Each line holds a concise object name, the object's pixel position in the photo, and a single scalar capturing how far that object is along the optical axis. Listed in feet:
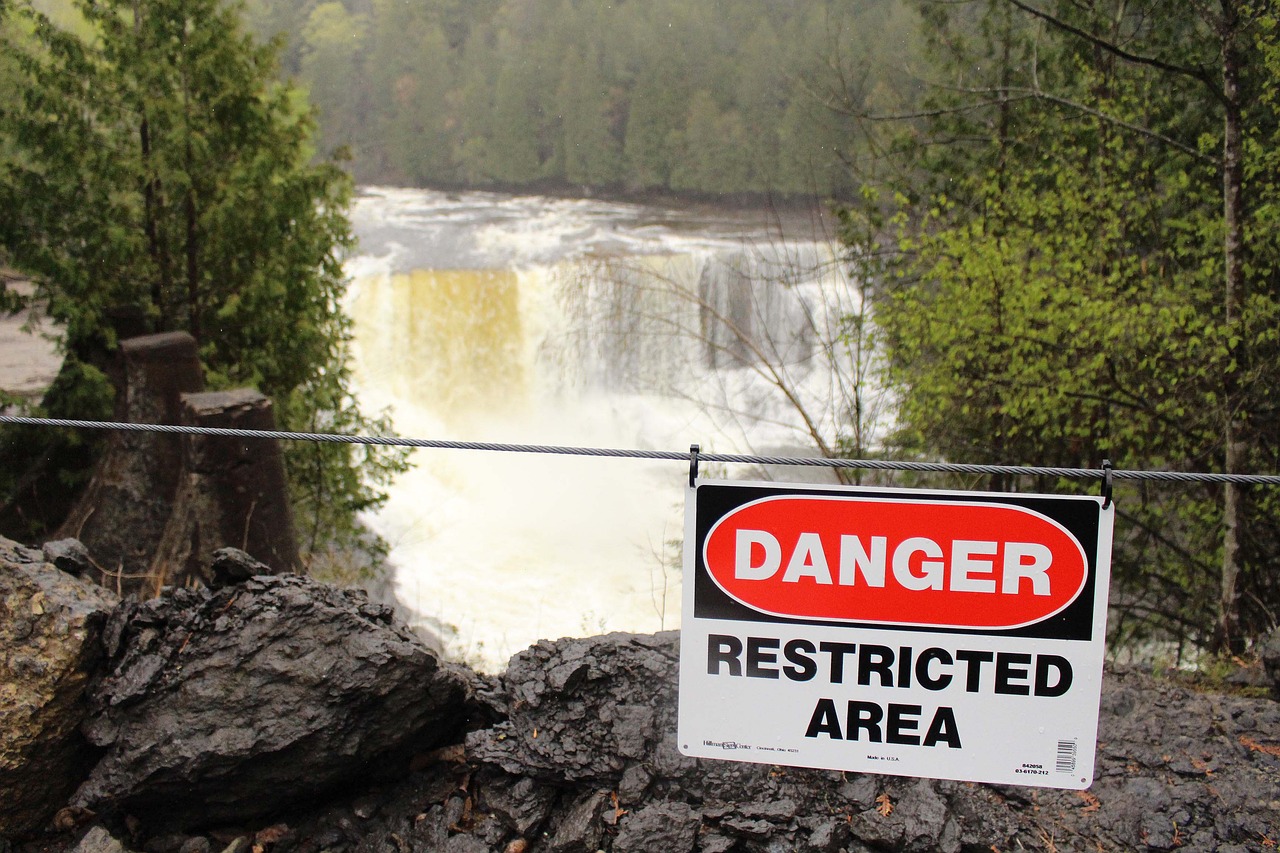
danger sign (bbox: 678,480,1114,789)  6.76
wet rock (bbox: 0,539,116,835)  8.99
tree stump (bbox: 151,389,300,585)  18.92
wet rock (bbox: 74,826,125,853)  8.72
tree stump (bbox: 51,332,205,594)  22.67
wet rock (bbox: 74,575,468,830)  9.04
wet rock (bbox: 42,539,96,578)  10.41
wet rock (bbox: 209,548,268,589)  9.80
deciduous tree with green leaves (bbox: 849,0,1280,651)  21.12
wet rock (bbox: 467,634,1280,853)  8.75
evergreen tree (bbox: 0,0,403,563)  29.01
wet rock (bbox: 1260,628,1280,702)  12.80
